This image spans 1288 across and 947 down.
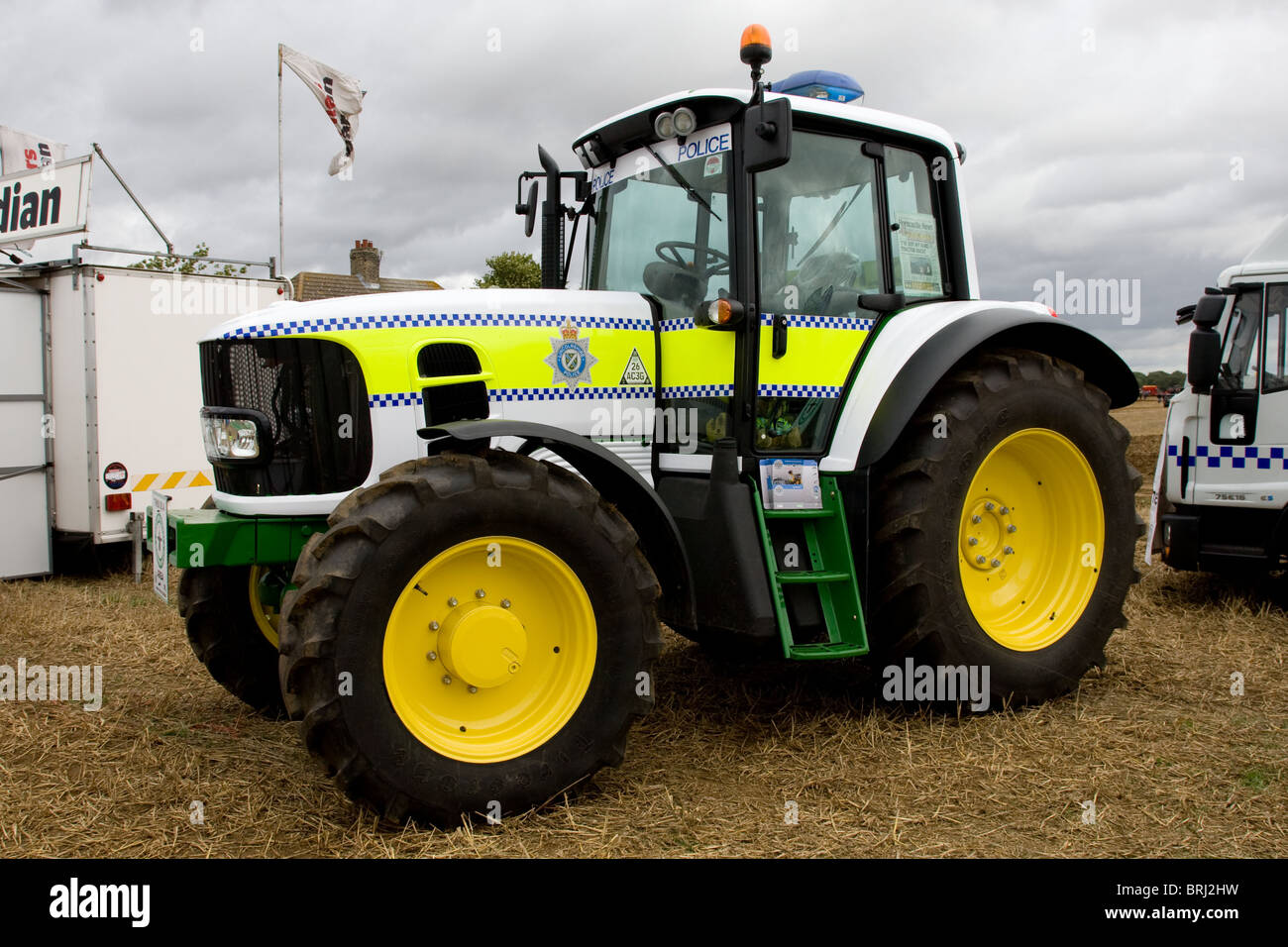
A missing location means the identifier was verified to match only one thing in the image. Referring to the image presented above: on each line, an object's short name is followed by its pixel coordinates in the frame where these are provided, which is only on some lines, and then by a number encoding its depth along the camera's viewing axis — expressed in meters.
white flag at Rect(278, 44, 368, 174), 12.82
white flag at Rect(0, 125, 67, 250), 11.30
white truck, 6.89
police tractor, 3.41
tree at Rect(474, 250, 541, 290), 29.06
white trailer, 8.20
